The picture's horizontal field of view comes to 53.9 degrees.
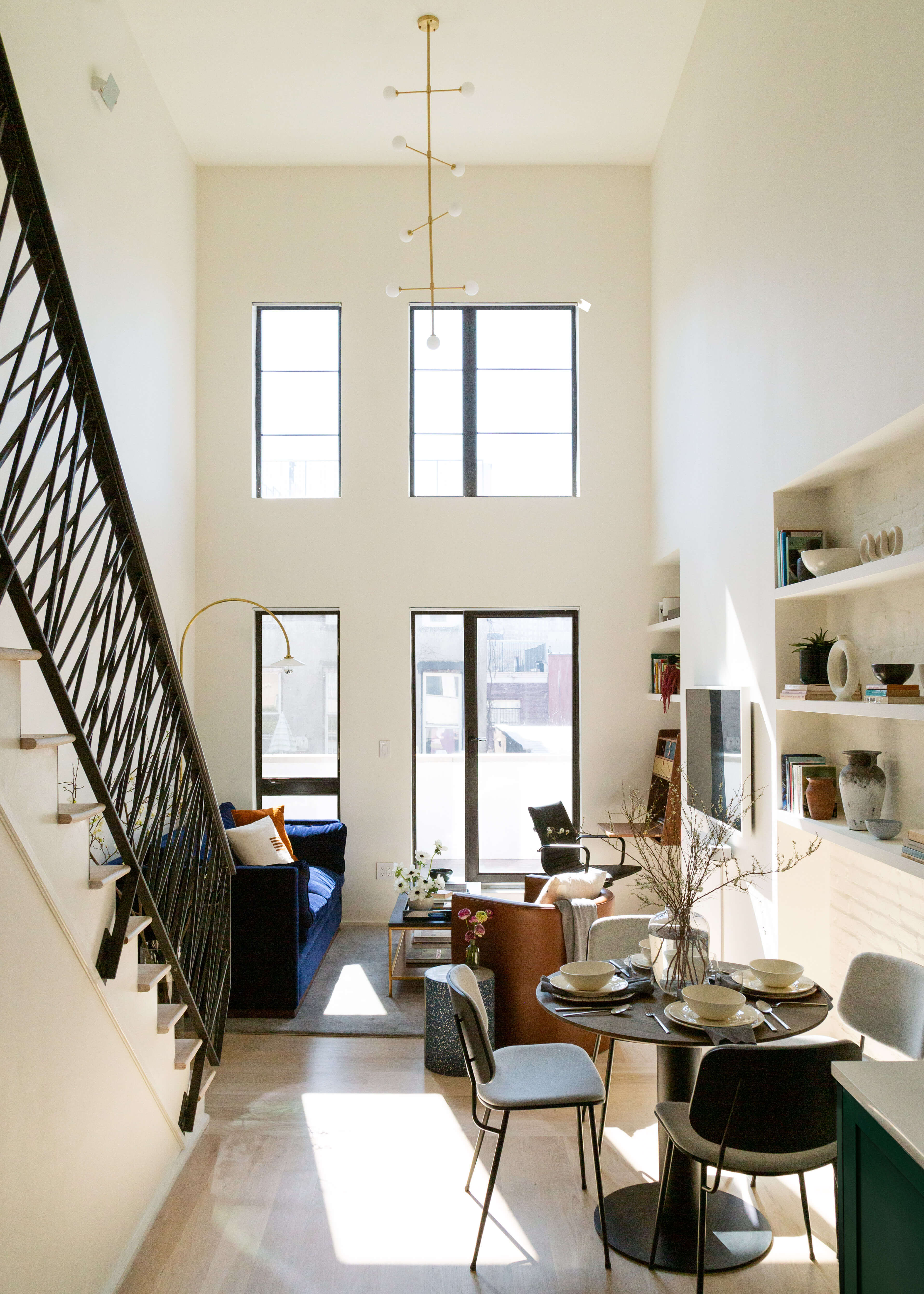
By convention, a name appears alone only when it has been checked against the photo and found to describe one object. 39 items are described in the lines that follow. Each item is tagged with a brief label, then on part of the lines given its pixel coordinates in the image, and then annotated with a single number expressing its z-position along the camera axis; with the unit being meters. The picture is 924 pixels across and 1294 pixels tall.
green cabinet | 1.59
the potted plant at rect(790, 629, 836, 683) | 3.81
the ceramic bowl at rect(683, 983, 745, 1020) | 2.74
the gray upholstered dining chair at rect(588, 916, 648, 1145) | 3.68
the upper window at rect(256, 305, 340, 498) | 7.17
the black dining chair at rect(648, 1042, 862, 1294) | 2.39
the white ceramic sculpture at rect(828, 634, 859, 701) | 3.49
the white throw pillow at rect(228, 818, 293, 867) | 5.41
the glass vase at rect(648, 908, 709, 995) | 3.07
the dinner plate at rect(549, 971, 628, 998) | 2.98
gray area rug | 4.72
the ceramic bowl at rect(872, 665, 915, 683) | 3.13
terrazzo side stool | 4.19
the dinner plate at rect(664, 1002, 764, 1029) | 2.74
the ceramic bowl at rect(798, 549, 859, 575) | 3.58
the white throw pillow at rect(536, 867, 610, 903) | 4.42
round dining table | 2.74
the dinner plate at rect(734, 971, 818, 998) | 3.02
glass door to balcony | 7.11
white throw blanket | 4.27
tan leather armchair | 4.26
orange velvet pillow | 6.19
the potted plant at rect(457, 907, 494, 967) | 4.30
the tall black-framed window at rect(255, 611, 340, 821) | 7.08
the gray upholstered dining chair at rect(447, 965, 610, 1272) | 2.86
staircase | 2.26
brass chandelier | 5.19
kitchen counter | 1.61
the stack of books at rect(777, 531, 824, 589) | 3.97
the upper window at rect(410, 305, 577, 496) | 7.16
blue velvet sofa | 4.73
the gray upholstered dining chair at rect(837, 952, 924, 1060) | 2.92
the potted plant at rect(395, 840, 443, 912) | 5.33
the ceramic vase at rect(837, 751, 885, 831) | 3.41
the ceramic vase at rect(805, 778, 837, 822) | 3.75
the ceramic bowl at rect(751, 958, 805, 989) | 3.06
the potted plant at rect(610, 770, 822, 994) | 3.05
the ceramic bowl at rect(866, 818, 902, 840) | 3.24
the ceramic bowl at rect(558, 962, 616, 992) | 3.01
